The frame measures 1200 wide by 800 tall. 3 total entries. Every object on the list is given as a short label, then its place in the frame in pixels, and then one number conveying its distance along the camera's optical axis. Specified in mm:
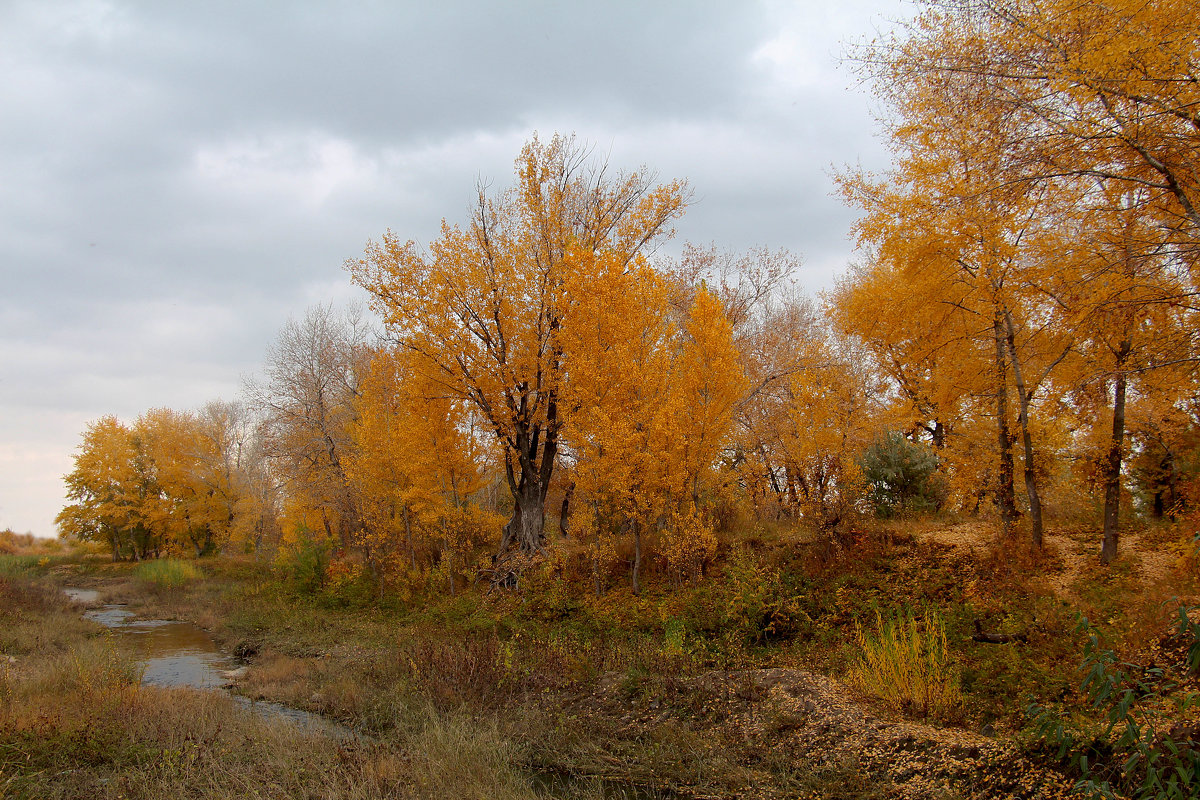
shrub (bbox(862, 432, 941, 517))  15070
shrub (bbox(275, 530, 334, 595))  19406
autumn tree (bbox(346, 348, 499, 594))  16125
